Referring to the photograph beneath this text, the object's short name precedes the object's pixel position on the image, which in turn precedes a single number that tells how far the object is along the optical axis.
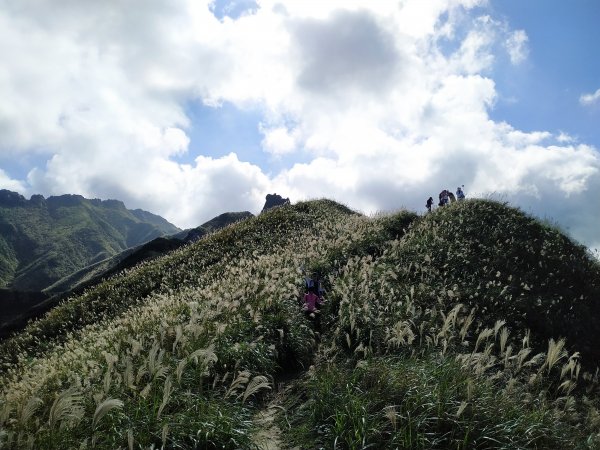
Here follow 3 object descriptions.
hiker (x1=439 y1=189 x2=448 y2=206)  30.52
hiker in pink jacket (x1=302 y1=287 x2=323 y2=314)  11.69
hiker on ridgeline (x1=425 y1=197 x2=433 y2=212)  31.34
